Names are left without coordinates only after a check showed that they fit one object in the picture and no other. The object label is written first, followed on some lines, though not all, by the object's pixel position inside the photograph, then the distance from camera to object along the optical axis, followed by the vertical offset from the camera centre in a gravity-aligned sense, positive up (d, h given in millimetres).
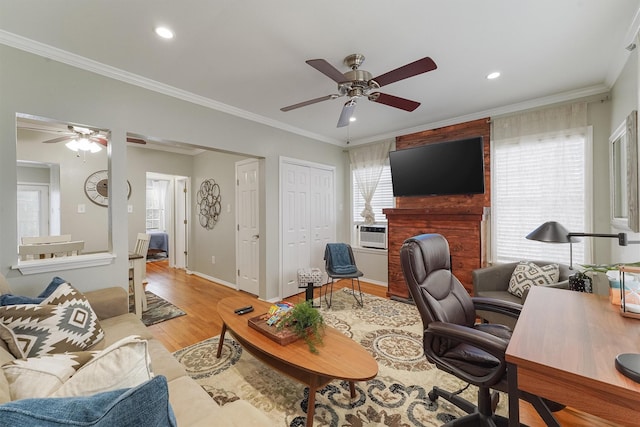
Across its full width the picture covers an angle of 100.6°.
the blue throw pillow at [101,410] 521 -418
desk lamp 1491 -171
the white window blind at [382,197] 4559 +247
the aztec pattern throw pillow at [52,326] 1330 -606
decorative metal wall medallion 4941 +180
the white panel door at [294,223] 4055 -171
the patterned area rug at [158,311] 3225 -1279
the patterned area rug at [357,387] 1678 -1289
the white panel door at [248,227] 4039 -234
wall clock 4641 +467
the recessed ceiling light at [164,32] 1925 +1333
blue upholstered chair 3647 -774
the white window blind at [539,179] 2912 +363
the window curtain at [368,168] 4617 +791
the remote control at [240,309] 2289 -844
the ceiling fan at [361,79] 1838 +1026
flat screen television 3318 +569
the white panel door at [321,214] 4547 -40
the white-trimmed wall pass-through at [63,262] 2082 -399
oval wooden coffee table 1478 -884
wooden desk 832 -535
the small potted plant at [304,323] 1838 -785
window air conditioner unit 4625 -444
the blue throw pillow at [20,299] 1549 -513
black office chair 1269 -647
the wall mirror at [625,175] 1914 +283
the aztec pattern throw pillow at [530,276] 2613 -673
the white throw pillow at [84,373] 799 -507
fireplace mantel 3289 -287
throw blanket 3855 -683
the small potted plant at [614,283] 1447 -417
